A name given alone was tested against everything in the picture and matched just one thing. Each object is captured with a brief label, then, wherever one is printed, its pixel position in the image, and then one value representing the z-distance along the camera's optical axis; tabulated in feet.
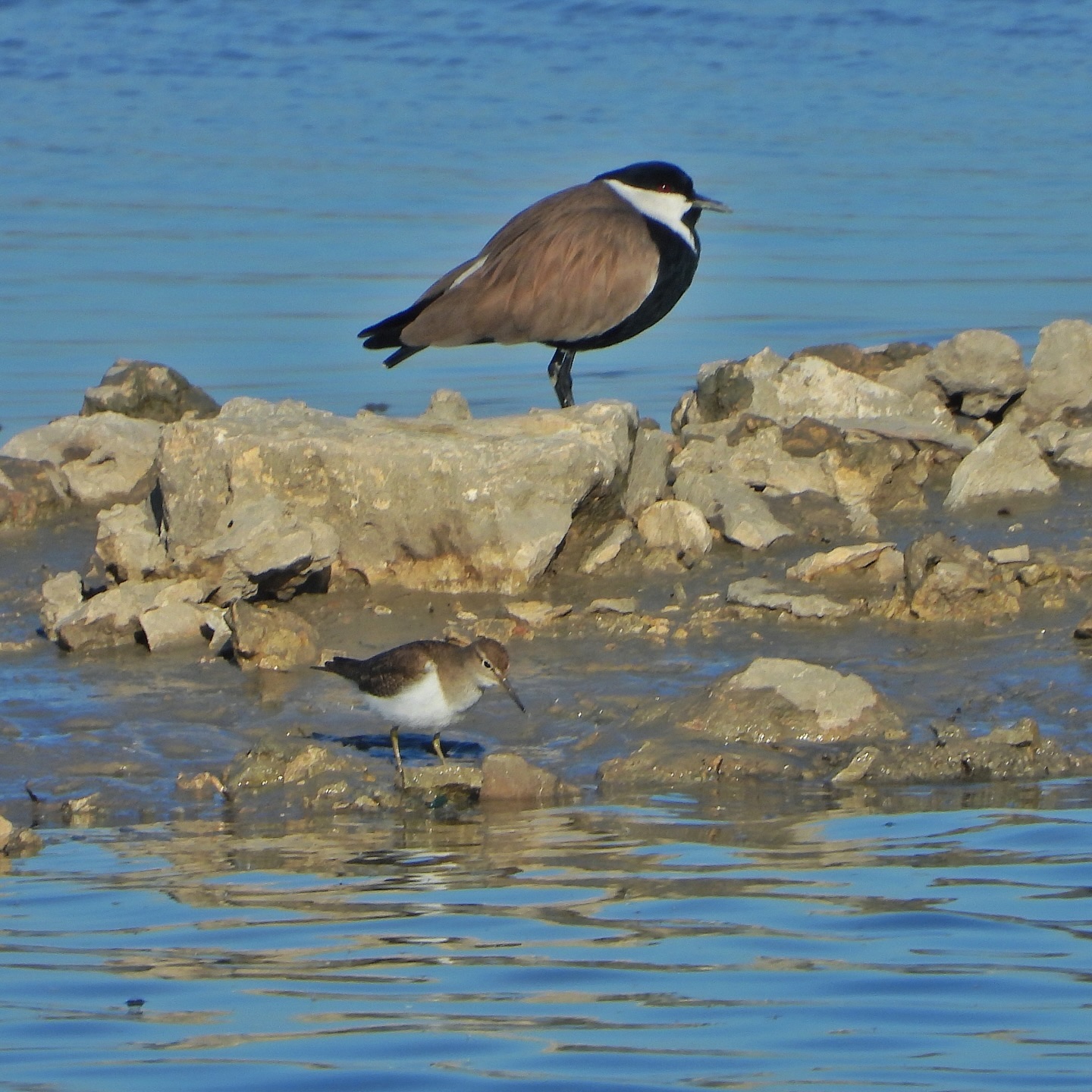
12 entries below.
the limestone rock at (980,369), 72.28
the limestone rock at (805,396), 72.69
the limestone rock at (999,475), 64.95
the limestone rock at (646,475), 62.39
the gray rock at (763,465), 65.05
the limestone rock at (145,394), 74.38
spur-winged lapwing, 70.54
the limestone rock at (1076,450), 67.62
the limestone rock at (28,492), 66.28
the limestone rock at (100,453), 68.80
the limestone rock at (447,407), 70.23
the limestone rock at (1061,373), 73.15
